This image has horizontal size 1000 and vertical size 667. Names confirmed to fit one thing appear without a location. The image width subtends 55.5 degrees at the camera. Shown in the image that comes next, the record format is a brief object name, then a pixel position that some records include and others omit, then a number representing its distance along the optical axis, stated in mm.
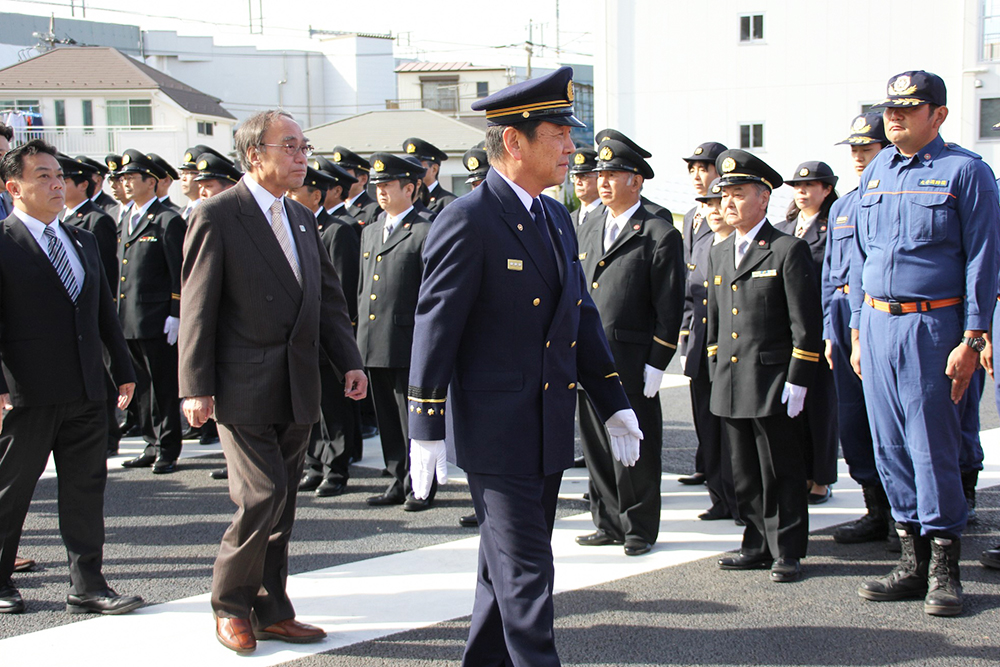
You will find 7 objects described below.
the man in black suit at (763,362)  4809
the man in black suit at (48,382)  4512
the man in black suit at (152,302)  7707
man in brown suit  3961
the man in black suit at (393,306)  6535
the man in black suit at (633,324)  5340
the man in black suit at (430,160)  9289
